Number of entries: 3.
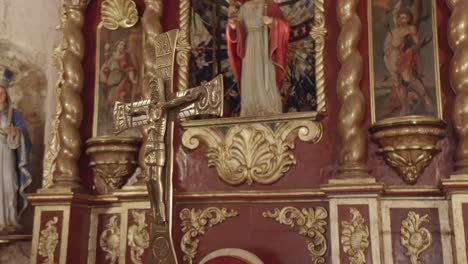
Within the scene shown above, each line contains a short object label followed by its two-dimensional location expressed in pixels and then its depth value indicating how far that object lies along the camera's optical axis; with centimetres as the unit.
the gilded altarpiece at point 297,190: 344
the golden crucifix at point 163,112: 335
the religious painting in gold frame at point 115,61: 446
